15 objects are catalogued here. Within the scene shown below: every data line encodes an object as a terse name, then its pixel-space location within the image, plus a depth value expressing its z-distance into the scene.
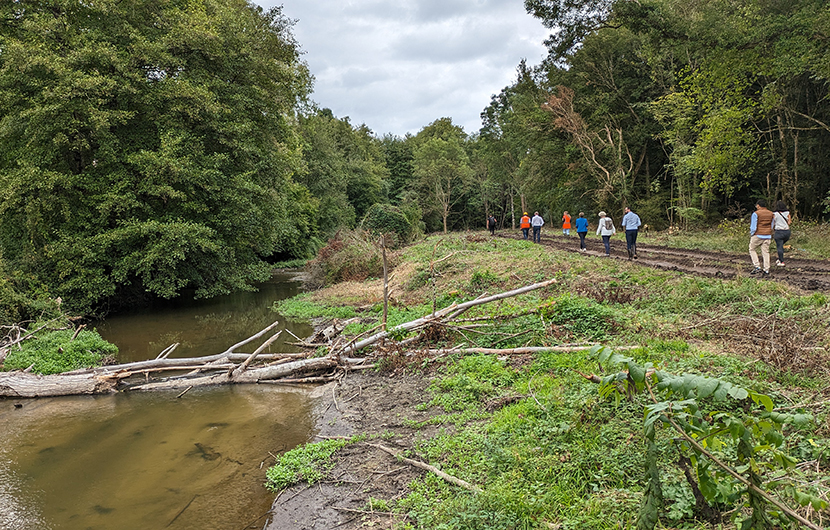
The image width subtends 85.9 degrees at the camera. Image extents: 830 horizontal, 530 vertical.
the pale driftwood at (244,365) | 9.41
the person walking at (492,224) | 36.14
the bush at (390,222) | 33.06
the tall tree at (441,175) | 57.84
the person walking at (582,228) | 21.14
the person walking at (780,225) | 11.81
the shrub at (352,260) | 22.89
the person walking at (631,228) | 16.41
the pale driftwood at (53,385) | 9.24
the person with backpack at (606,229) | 17.50
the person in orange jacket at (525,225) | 30.47
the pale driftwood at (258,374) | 9.33
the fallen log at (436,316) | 9.59
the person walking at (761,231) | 11.27
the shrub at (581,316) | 8.11
